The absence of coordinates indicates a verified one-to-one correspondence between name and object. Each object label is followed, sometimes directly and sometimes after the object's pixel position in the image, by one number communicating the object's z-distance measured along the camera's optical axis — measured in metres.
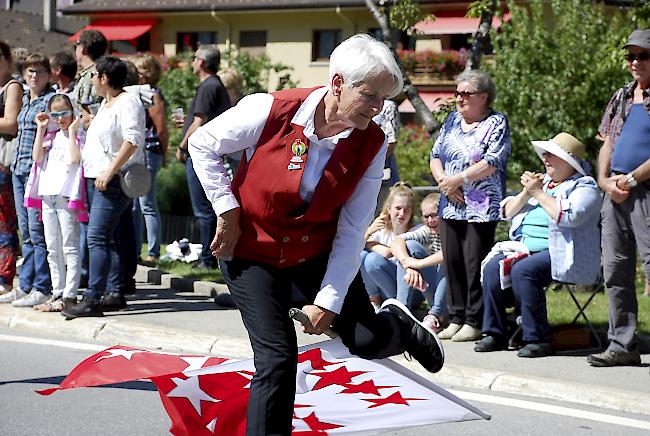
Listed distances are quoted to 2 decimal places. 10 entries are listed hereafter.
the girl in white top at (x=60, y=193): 13.91
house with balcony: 58.18
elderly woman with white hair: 7.04
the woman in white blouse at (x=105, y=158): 13.56
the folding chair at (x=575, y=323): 12.45
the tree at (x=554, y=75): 31.06
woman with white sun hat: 12.03
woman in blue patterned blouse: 12.78
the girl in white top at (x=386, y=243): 13.93
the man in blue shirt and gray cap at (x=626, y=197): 11.35
